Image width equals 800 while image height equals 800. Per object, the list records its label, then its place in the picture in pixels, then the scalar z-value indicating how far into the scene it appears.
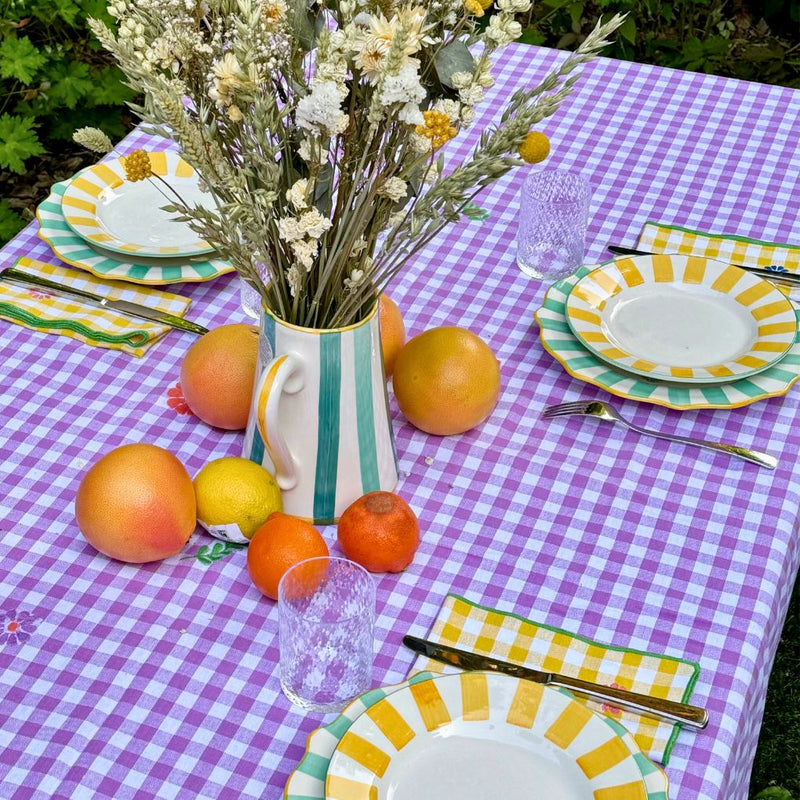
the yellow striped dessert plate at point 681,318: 1.49
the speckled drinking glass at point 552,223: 1.64
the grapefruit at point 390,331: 1.44
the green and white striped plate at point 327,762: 0.98
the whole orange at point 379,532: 1.21
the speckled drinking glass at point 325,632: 1.07
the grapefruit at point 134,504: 1.19
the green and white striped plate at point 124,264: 1.62
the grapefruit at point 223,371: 1.36
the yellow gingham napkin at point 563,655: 1.12
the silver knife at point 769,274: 1.65
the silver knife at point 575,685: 1.08
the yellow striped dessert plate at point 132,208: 1.66
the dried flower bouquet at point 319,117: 0.96
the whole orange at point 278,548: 1.17
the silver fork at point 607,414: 1.40
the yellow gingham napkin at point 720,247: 1.73
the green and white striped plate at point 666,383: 1.44
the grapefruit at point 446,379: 1.37
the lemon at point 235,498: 1.24
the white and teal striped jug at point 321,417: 1.17
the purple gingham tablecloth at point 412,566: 1.07
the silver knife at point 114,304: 1.56
